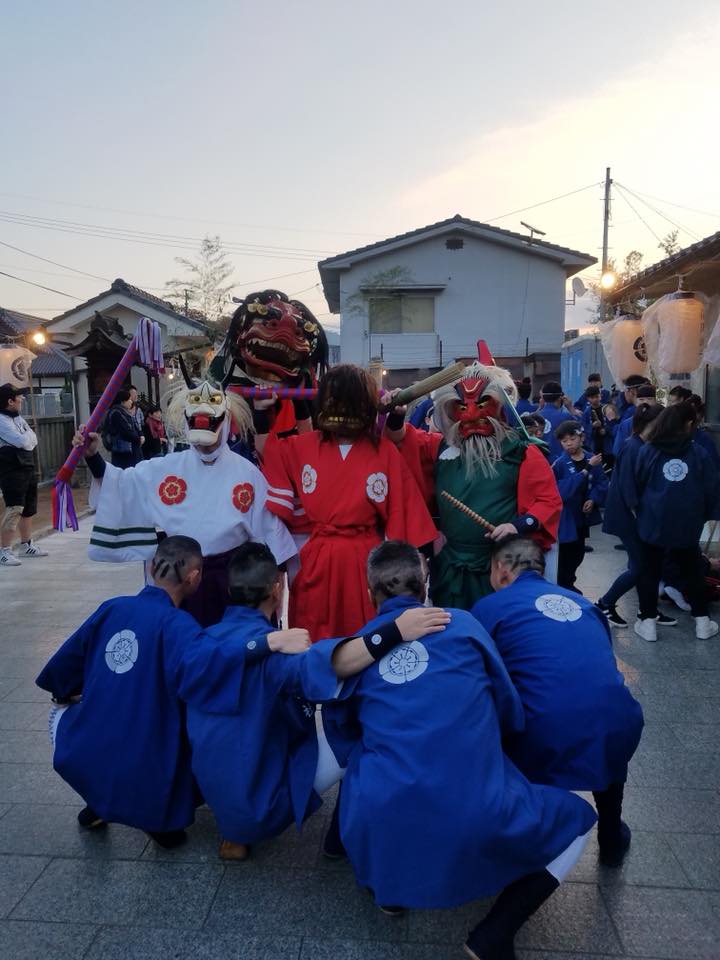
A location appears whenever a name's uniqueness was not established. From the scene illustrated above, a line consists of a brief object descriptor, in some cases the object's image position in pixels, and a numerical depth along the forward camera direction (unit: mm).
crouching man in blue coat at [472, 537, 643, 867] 2254
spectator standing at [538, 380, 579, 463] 7168
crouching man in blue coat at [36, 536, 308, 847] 2506
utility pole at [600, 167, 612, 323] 24625
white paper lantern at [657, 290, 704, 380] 5953
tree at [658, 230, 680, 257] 28656
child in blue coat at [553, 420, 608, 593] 5176
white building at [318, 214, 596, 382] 21594
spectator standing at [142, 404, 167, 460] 10883
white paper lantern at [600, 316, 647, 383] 7344
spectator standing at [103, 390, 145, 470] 8977
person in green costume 3094
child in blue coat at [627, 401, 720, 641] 4691
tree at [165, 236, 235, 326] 21719
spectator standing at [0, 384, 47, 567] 7125
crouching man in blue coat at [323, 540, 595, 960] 1892
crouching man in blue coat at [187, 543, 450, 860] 2346
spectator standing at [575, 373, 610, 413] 10109
